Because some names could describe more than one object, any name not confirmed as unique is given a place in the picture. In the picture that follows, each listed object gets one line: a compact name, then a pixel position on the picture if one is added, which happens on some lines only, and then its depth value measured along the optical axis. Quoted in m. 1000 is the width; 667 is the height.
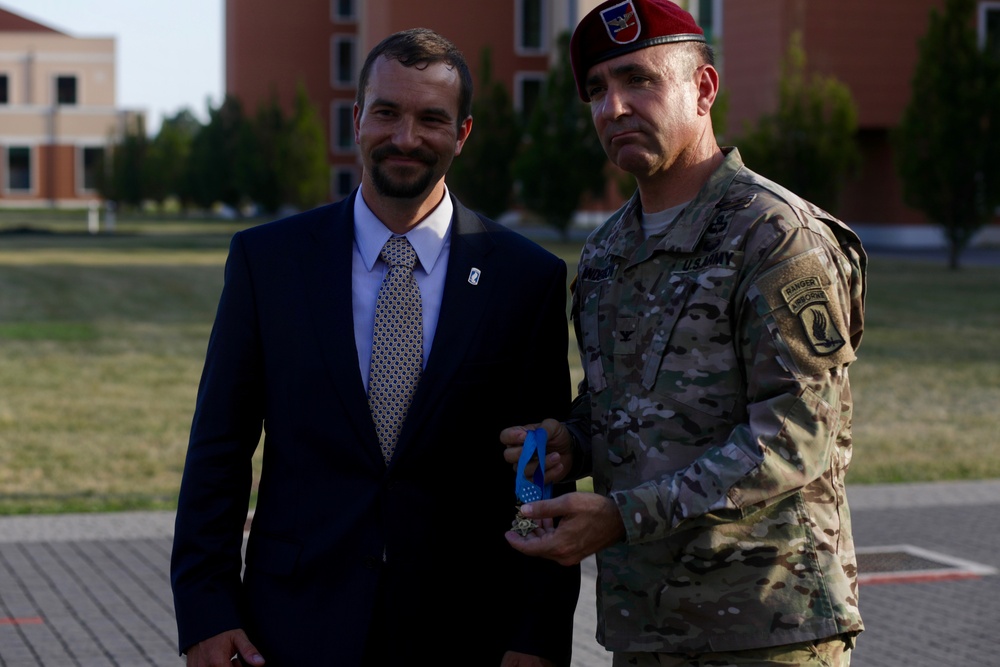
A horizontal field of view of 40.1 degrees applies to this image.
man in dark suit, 3.08
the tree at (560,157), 40.88
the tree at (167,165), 76.25
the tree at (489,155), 44.00
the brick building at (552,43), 42.00
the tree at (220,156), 67.50
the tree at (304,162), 57.06
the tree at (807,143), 32.31
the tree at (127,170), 76.00
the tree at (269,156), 58.44
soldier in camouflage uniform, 2.59
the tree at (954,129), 31.25
